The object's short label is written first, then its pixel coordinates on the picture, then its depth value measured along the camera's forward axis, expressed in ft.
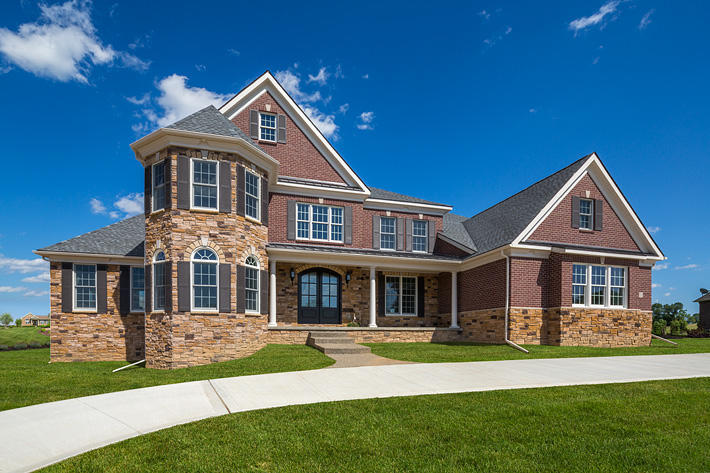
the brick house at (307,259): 47.01
